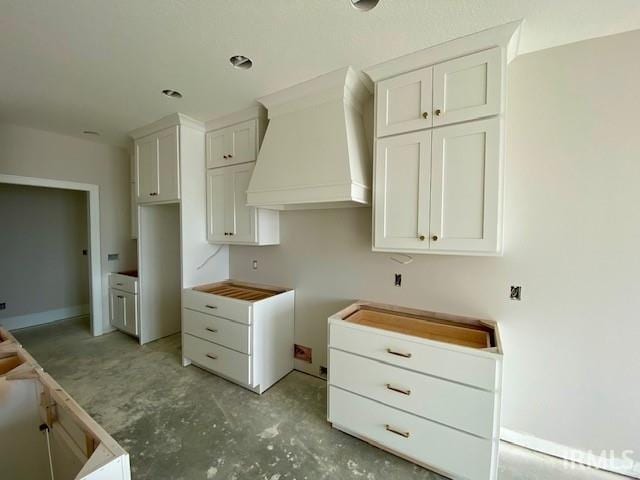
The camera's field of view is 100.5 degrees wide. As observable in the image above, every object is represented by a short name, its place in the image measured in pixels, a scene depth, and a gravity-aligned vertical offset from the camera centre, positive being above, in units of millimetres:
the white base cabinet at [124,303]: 3251 -936
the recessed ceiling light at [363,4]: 1358 +1170
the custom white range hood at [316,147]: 1938 +662
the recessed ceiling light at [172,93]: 2270 +1189
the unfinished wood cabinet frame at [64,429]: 784 -715
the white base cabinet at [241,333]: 2307 -956
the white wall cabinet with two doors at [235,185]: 2600 +477
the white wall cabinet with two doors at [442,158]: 1549 +472
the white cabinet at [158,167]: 2791 +704
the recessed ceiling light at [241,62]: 1820 +1184
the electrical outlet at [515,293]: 1755 -399
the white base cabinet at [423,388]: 1425 -935
